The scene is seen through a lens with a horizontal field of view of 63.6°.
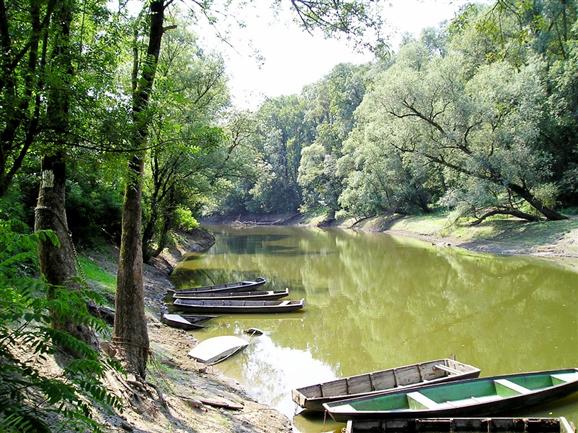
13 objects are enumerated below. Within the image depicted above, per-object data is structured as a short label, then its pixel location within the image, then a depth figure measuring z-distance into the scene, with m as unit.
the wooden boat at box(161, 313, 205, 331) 16.09
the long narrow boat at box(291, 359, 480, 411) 9.61
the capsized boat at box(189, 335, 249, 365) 12.67
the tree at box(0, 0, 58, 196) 4.02
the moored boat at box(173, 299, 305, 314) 18.57
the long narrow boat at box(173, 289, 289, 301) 20.28
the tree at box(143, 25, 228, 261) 22.78
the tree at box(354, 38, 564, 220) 31.78
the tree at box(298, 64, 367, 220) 67.44
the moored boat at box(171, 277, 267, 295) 21.48
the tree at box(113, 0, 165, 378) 7.64
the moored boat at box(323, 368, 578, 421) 8.69
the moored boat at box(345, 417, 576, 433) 8.17
